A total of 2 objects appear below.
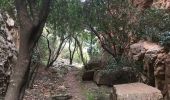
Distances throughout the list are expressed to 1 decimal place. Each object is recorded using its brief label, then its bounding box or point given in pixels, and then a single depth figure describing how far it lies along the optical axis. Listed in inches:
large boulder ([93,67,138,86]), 214.0
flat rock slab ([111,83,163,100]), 127.5
